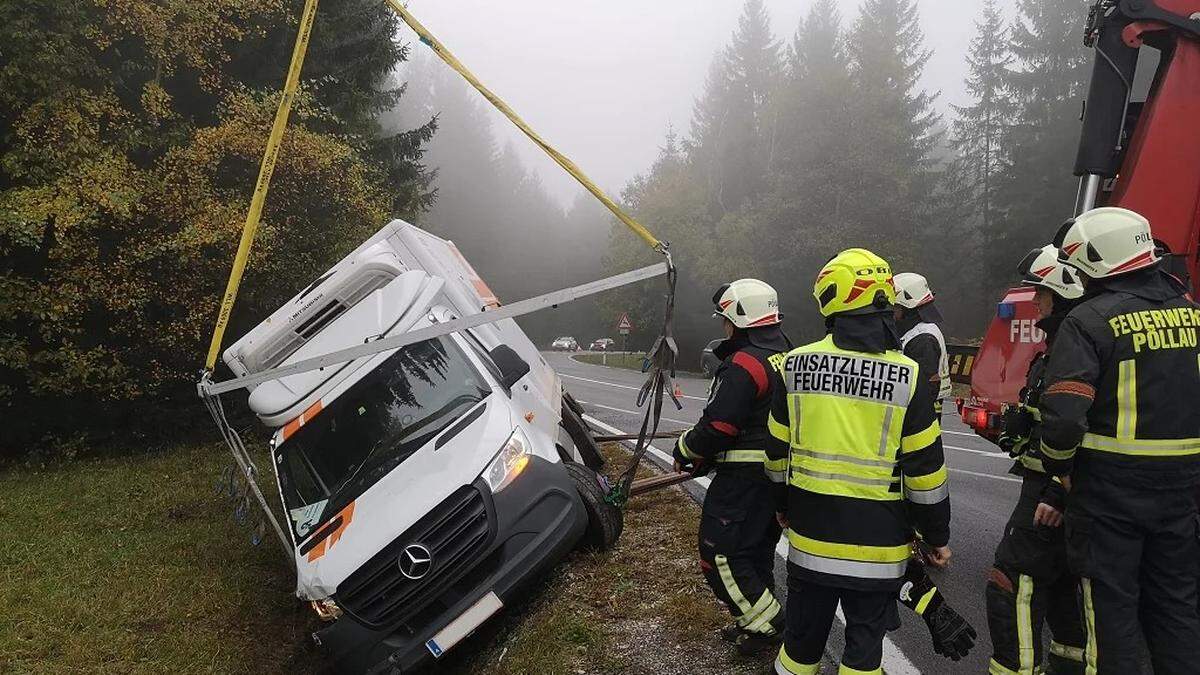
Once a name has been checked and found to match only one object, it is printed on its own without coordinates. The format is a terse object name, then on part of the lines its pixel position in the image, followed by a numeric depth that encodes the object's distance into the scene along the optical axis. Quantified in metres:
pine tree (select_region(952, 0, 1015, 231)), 31.53
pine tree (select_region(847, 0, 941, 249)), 29.20
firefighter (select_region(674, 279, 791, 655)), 3.54
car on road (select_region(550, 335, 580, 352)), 57.22
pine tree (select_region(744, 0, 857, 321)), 29.39
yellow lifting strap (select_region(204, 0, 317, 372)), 5.63
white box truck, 4.18
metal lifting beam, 4.20
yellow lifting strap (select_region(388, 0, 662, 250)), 4.81
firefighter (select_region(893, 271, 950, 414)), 5.05
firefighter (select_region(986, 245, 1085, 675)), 3.14
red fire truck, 4.26
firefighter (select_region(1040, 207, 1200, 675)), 2.74
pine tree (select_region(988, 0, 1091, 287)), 25.59
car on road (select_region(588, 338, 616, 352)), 46.47
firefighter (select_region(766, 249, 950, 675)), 2.69
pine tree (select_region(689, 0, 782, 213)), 39.88
